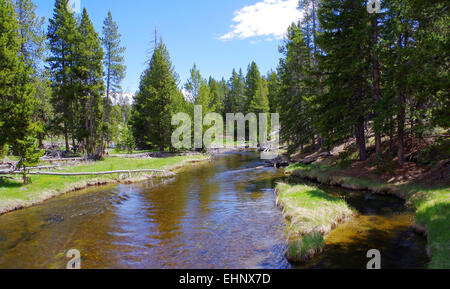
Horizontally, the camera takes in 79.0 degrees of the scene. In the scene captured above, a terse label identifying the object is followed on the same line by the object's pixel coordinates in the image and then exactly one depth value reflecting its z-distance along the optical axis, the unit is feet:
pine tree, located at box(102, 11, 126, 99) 114.73
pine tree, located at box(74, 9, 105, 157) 107.45
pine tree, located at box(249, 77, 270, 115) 219.53
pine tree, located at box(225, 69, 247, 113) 281.33
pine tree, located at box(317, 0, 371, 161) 64.49
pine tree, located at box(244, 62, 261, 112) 254.47
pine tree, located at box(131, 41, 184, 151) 142.00
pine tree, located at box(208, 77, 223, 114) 282.15
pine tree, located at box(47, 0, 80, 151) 108.37
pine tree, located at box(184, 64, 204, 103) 158.40
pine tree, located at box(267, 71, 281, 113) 228.43
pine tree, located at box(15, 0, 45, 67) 97.04
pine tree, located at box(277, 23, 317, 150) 93.09
